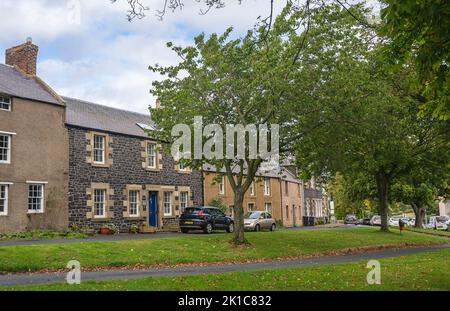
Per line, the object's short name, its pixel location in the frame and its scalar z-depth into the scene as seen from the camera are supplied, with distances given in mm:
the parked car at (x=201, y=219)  29906
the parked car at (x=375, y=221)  62194
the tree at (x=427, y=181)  29328
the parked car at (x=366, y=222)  67588
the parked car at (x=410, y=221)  77631
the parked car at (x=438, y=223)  59694
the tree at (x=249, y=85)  21031
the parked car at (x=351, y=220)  69938
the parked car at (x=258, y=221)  34594
